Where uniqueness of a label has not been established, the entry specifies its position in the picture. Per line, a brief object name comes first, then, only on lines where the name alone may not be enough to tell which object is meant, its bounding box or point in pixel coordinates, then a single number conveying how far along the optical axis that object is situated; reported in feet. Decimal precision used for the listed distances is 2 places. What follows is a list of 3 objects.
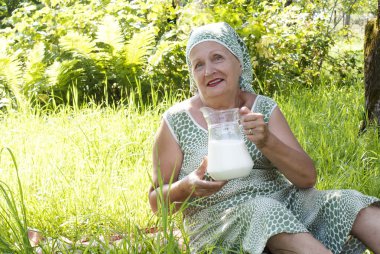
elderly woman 8.08
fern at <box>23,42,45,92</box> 20.52
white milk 7.77
